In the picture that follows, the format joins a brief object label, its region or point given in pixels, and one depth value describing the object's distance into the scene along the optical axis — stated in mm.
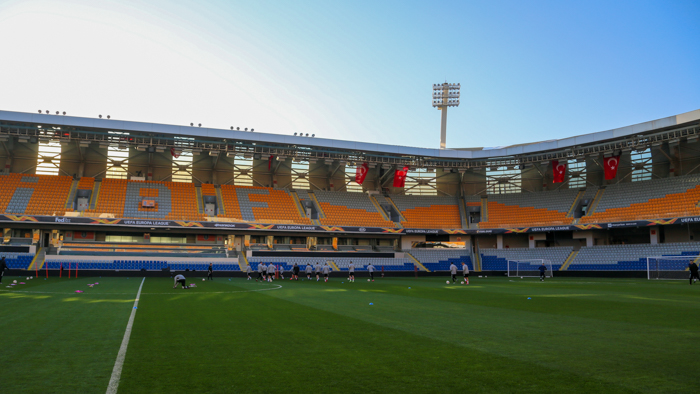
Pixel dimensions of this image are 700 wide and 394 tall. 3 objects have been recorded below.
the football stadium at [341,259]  7395
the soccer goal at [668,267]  39709
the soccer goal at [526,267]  49281
